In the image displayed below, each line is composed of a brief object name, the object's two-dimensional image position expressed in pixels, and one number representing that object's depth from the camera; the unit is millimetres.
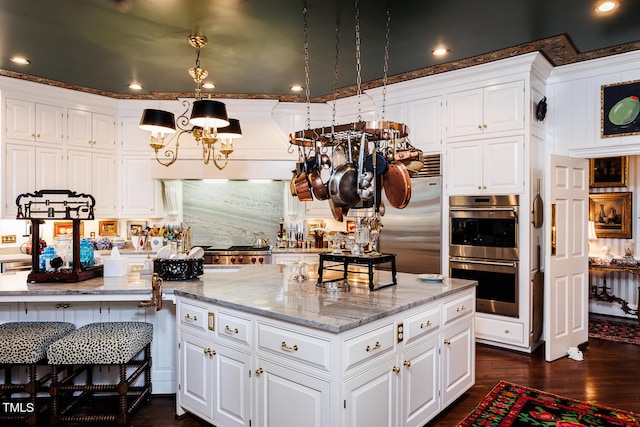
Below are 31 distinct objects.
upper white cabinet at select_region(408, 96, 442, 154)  4609
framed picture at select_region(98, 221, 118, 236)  5672
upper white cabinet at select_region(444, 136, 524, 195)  4113
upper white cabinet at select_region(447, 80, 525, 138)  4105
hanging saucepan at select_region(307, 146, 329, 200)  2641
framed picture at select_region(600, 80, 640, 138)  4008
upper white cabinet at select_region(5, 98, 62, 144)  4672
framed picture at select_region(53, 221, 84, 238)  5367
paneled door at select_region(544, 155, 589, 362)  3926
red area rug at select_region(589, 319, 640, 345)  4629
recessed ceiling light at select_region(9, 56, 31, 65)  3997
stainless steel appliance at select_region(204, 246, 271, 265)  5375
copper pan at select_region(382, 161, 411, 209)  2439
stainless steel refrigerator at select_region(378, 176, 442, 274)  4598
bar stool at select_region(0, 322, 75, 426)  2541
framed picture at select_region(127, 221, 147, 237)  5742
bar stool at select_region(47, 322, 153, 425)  2533
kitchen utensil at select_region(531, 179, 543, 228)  4121
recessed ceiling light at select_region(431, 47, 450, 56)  3796
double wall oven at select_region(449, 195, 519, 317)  4129
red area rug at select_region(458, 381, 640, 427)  2717
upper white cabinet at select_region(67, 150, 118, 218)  5145
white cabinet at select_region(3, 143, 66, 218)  4641
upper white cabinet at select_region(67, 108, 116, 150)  5152
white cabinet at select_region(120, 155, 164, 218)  5531
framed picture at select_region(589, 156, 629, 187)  5500
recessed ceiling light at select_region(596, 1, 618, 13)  2957
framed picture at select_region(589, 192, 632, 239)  5512
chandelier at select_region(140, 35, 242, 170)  2779
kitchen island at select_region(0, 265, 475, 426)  1960
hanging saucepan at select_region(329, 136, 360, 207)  2436
